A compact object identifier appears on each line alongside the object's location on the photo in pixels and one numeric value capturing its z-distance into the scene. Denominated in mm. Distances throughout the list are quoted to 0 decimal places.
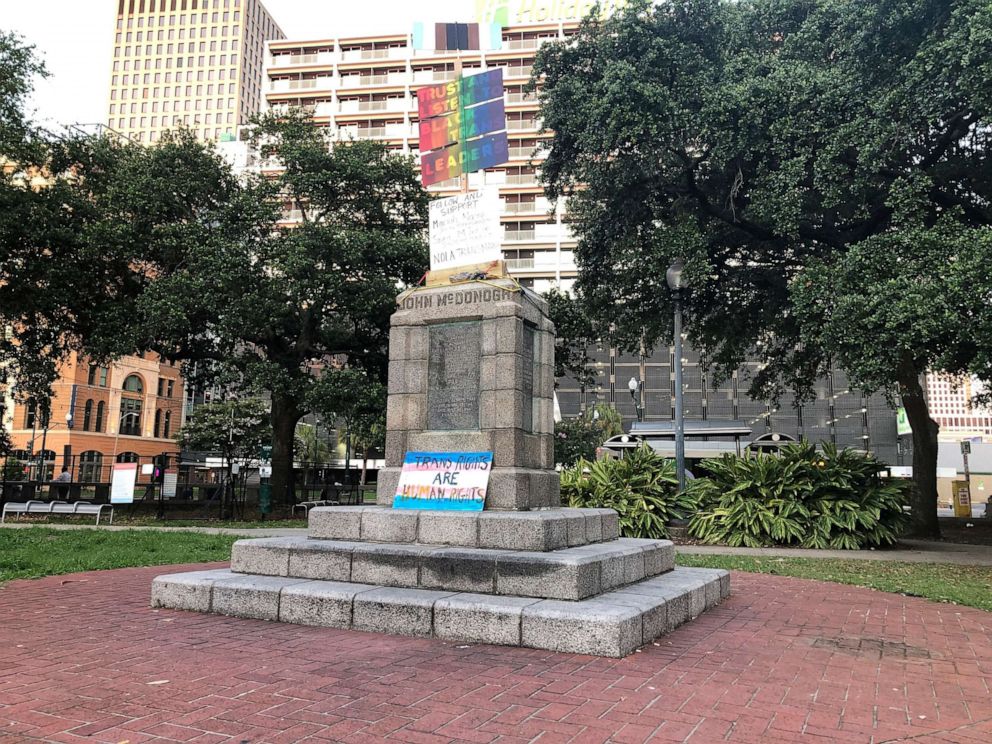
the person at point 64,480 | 26853
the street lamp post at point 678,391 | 15961
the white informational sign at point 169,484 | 25223
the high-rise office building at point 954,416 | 127562
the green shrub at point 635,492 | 15562
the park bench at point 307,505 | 22625
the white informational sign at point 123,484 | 20688
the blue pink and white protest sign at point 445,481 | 7797
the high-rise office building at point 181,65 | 129375
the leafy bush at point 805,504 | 14969
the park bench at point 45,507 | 20797
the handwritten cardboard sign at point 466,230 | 8984
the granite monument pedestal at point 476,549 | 5816
